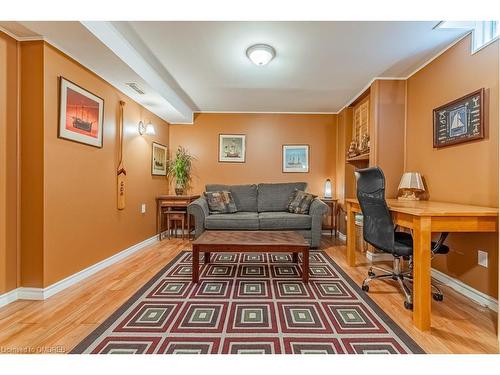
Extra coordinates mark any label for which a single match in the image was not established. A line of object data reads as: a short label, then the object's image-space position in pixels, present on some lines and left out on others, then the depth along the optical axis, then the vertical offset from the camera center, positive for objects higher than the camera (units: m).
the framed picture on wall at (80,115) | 2.26 +0.68
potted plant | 4.66 +0.31
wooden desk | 1.66 -0.27
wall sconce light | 3.79 +0.85
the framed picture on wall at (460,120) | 2.12 +0.61
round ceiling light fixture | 2.50 +1.33
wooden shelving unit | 3.23 +0.74
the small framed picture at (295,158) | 4.92 +0.54
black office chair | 2.02 -0.37
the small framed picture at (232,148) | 4.92 +0.73
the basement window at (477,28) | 2.10 +1.33
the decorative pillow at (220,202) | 4.08 -0.27
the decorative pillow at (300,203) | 3.91 -0.26
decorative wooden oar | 3.17 +0.12
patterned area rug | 1.49 -0.93
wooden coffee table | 2.38 -0.56
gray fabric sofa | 3.72 -0.50
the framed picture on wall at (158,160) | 4.22 +0.45
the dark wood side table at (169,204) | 4.29 -0.31
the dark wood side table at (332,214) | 4.49 -0.49
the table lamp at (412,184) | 2.76 +0.04
